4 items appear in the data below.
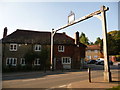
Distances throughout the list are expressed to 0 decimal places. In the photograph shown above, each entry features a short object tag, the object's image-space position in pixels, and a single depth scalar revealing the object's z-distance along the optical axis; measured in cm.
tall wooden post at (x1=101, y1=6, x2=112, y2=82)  1069
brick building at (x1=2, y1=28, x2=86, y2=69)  2319
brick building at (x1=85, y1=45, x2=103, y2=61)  5494
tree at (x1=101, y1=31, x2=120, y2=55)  4756
